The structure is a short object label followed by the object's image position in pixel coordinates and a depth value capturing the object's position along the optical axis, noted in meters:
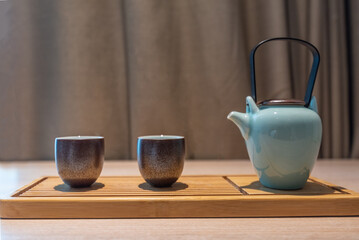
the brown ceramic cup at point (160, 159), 0.58
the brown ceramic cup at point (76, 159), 0.59
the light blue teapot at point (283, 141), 0.55
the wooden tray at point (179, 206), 0.50
